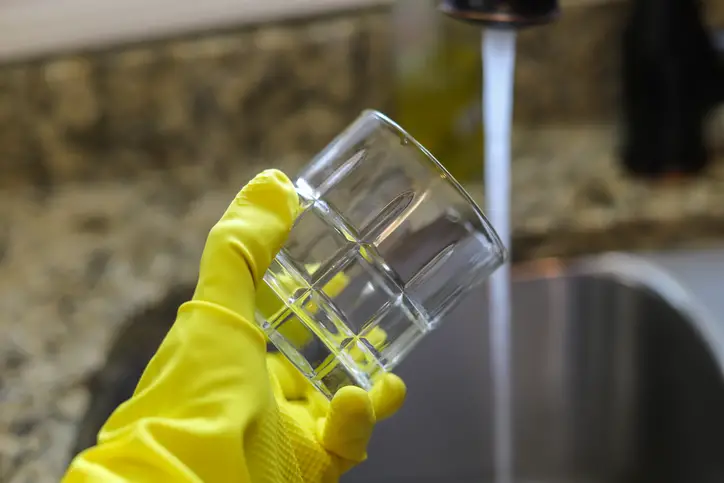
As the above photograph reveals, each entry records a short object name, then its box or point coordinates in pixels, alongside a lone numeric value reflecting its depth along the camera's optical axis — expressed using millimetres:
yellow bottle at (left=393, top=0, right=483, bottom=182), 1005
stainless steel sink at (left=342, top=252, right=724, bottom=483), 950
